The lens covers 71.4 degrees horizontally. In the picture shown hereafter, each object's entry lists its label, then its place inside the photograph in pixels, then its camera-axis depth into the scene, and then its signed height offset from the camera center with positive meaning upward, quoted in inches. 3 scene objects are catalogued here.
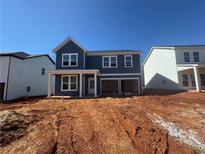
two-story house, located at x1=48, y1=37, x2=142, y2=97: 665.0 +116.5
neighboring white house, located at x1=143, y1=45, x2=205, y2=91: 742.5 +127.0
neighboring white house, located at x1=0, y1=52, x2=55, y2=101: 626.8 +77.7
